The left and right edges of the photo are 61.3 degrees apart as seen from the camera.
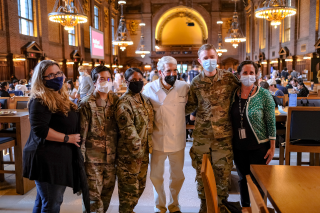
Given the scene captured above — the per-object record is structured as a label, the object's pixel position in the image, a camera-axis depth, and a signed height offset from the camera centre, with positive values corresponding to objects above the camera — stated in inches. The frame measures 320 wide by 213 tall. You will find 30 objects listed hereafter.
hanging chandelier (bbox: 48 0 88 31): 348.5 +90.1
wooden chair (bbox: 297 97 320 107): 187.2 -12.8
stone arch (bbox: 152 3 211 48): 1044.5 +270.9
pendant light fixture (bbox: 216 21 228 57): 794.2 +108.2
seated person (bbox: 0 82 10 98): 303.8 -4.9
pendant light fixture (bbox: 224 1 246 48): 632.4 +115.5
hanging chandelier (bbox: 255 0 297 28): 368.2 +100.3
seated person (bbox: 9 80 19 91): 413.4 +1.1
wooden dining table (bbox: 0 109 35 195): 145.7 -34.1
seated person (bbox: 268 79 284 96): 256.5 -8.3
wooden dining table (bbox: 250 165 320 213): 61.8 -27.5
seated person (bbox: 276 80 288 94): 322.8 -6.4
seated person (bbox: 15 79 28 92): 397.4 -4.2
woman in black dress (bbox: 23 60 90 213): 84.0 -18.4
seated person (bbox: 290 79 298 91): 355.6 -0.6
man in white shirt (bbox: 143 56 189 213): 111.3 -16.0
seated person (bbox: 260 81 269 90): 225.6 -1.9
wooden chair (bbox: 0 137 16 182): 137.3 -30.2
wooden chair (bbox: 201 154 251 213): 61.0 -23.9
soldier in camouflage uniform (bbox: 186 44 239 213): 107.3 -14.6
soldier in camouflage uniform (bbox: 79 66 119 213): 97.3 -18.1
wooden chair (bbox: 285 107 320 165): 126.2 -20.5
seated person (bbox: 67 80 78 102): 321.2 -3.9
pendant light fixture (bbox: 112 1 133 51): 594.5 +97.3
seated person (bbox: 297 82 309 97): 308.0 -10.8
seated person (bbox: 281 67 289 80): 564.7 +16.0
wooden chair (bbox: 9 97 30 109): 195.3 -14.6
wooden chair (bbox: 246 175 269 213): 44.9 -20.6
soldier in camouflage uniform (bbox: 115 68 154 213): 100.1 -20.7
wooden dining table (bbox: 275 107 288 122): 152.3 -19.8
